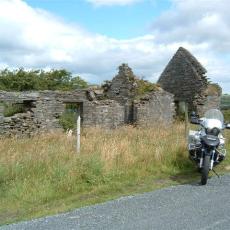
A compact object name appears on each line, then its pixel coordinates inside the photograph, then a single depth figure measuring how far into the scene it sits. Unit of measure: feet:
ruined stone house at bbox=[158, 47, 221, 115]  65.93
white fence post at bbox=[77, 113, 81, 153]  24.57
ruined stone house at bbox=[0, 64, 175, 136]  43.45
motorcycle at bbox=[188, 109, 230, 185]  21.35
